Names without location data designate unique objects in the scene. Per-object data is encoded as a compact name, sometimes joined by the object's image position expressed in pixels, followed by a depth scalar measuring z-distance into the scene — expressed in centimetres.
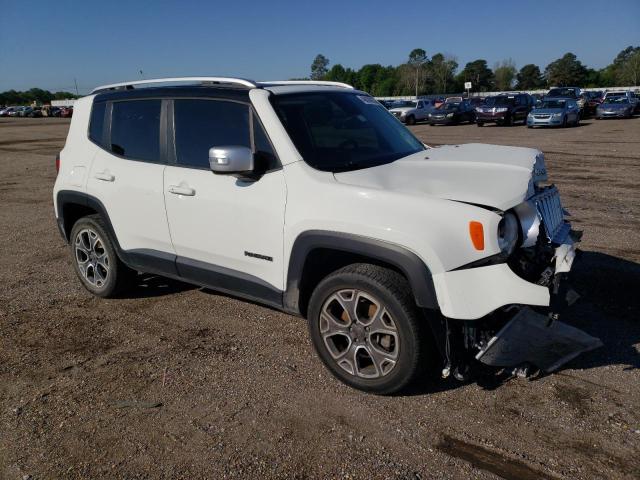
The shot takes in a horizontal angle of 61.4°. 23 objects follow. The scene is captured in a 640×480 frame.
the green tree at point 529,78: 13275
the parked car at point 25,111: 7550
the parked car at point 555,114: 2594
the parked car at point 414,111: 3450
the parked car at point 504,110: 2875
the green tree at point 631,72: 9850
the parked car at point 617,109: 3192
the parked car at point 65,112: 6862
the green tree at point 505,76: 12750
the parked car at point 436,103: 3618
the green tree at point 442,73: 12256
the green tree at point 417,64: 11569
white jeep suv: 296
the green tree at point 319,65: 15775
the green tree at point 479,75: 13250
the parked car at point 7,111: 8006
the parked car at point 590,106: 3341
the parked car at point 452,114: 3188
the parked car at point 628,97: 3312
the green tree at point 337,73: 13756
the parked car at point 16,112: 7731
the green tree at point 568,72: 11550
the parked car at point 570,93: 3346
